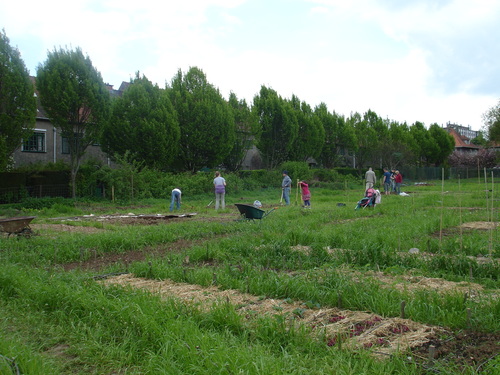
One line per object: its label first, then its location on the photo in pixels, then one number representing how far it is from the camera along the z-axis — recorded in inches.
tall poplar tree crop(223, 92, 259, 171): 1369.3
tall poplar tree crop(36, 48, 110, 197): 868.0
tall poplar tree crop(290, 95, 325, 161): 1574.8
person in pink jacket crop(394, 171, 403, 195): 1088.2
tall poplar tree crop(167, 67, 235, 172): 1170.0
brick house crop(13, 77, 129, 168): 1199.6
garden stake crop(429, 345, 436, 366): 126.8
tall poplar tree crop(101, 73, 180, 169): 1044.5
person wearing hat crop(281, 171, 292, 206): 796.8
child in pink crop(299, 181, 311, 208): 737.0
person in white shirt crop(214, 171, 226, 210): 747.4
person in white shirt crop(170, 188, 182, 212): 754.8
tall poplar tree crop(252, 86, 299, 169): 1478.8
